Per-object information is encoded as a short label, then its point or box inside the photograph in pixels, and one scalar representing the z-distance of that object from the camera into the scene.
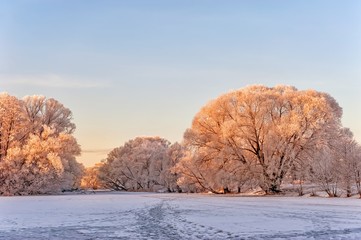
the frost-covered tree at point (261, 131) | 42.19
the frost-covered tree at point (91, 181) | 118.54
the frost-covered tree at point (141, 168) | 81.69
